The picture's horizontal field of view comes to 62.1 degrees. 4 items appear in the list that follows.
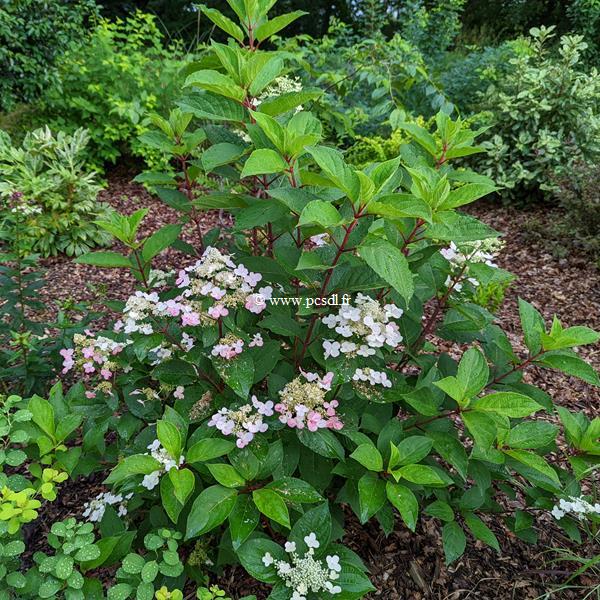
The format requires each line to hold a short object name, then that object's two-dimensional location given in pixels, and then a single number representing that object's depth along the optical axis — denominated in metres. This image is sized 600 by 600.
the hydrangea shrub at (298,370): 1.13
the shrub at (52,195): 3.62
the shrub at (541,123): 4.30
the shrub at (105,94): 4.65
